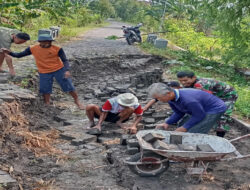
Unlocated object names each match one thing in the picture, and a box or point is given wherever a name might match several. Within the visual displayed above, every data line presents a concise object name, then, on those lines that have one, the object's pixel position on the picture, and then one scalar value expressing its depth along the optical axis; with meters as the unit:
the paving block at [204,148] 3.87
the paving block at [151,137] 3.93
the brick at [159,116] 6.48
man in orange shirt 6.48
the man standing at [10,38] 6.86
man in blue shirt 4.07
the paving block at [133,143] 4.64
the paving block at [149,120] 6.17
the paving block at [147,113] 6.65
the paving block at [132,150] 4.59
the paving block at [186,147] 3.91
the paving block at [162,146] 3.81
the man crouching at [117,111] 5.50
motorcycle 17.04
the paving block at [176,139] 4.20
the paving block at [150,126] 5.81
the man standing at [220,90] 4.95
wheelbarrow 3.74
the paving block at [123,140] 5.12
